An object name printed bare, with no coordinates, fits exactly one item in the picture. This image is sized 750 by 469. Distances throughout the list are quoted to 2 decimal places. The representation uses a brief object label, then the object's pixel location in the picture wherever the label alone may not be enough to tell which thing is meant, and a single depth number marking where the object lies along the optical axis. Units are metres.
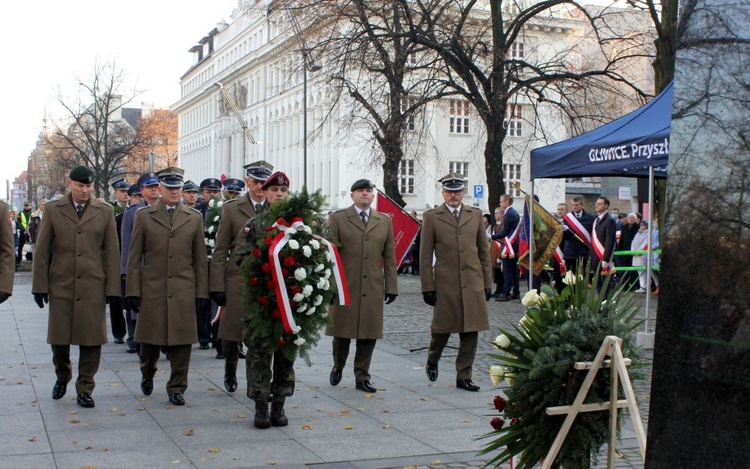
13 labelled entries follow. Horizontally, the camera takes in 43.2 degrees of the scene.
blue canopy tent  11.74
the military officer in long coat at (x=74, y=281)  8.45
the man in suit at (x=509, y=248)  20.17
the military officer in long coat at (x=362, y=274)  9.66
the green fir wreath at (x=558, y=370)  5.02
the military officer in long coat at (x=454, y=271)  9.75
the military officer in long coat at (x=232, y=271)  8.71
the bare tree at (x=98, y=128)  47.38
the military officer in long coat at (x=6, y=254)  8.13
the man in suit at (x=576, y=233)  18.33
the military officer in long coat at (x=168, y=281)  8.68
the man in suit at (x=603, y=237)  16.59
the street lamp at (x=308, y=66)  24.19
